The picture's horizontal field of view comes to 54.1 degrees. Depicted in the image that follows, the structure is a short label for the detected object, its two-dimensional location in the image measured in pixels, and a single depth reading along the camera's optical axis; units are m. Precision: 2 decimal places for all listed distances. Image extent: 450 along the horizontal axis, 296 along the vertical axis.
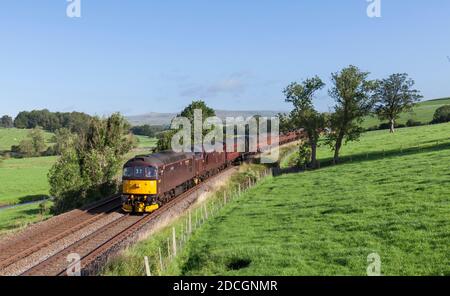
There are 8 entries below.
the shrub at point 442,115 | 97.12
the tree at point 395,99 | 89.25
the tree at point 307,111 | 50.38
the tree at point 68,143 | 43.74
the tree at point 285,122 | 51.91
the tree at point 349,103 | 49.91
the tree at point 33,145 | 131.88
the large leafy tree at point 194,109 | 79.90
